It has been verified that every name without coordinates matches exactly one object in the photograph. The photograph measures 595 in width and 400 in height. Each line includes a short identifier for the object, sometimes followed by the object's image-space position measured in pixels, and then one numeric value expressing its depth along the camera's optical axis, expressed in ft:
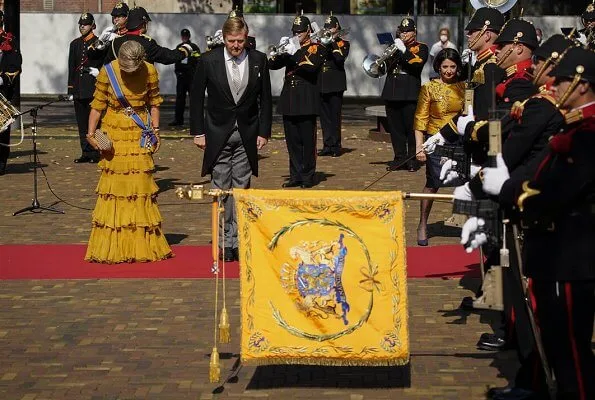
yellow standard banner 23.13
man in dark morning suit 36.70
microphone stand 46.73
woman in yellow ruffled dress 36.73
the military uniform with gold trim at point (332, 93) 65.92
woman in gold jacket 38.60
